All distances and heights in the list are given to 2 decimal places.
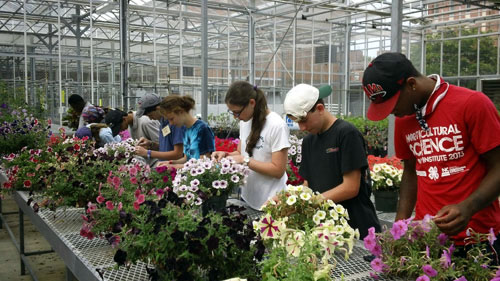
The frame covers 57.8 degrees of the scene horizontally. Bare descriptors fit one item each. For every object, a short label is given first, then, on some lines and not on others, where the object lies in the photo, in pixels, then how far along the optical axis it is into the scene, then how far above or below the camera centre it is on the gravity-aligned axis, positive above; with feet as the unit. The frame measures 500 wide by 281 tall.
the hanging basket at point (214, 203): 6.73 -1.62
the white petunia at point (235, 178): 6.81 -1.25
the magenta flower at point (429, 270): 3.95 -1.53
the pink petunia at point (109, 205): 5.90 -1.43
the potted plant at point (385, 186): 9.20 -1.87
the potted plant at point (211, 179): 6.47 -1.24
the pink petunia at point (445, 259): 4.05 -1.48
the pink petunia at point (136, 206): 5.37 -1.31
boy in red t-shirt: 4.17 -0.42
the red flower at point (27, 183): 9.95 -1.92
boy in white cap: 5.90 -0.82
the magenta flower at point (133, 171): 7.15 -1.19
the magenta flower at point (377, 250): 4.50 -1.54
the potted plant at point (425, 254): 4.07 -1.51
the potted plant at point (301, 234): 3.76 -1.37
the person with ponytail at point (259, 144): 7.34 -0.81
